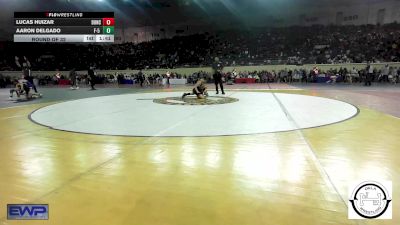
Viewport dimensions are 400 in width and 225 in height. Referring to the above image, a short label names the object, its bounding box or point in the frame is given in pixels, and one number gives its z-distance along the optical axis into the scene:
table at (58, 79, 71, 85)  24.39
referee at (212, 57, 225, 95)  12.44
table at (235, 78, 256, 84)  22.09
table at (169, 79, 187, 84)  22.80
